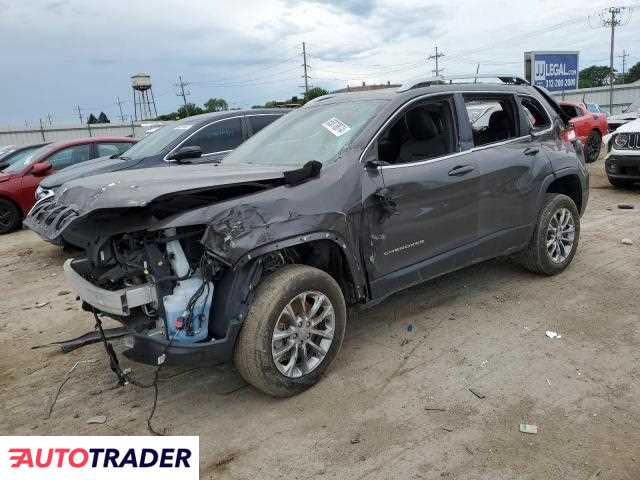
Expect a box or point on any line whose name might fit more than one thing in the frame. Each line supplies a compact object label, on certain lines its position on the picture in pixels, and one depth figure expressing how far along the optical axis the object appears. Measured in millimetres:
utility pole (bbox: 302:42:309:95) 63619
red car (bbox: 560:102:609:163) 12789
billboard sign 32531
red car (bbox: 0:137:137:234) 9594
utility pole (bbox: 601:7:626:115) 49356
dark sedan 7625
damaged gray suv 3072
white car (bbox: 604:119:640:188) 9125
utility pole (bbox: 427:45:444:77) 63369
